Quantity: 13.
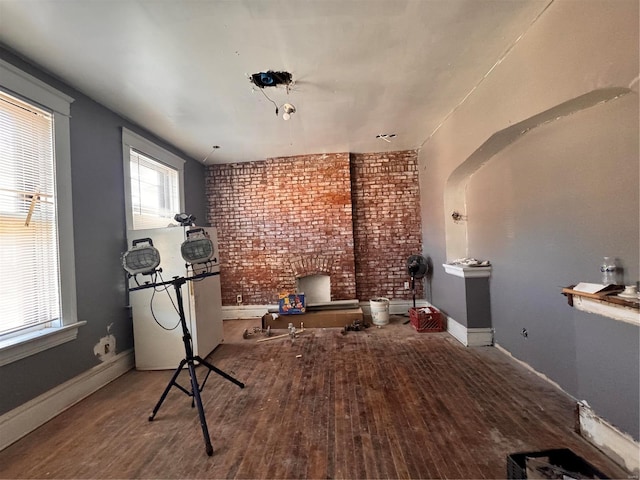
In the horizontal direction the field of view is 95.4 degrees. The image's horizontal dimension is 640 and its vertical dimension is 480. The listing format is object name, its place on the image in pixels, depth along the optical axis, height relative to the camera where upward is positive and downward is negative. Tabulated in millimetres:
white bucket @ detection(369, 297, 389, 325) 4727 -1189
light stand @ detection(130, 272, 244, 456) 1967 -916
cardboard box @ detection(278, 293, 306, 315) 4787 -1027
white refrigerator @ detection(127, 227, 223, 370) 3252 -730
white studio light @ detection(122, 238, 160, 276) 2156 -83
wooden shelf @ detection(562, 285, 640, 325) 1519 -434
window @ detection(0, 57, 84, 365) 2176 +274
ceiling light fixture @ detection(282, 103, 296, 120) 3168 +1471
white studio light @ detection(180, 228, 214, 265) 2414 -26
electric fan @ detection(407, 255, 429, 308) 4914 -498
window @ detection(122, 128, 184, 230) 3443 +908
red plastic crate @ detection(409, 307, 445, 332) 4227 -1236
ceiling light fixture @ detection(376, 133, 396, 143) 4367 +1570
